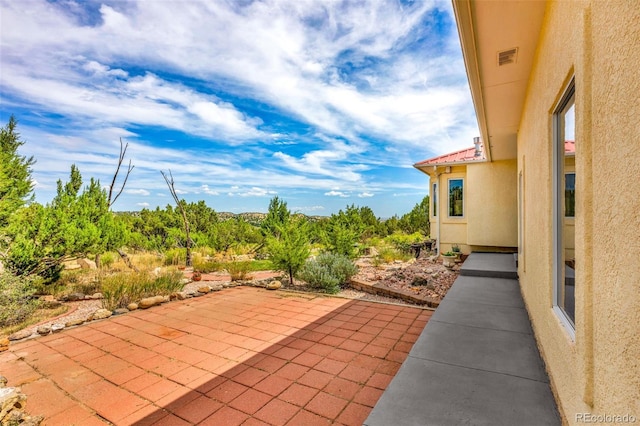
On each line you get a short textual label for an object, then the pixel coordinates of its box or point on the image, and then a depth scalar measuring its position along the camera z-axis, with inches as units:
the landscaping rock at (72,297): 277.0
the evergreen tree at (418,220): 730.8
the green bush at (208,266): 432.8
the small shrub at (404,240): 540.1
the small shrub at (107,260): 438.9
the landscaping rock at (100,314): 222.7
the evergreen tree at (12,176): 254.0
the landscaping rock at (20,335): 188.4
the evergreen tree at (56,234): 256.2
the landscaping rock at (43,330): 195.6
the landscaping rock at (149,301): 248.2
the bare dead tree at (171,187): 512.9
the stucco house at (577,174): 43.5
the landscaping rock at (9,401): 105.5
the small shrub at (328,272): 294.8
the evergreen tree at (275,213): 545.3
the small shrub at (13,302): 212.5
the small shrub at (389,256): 457.4
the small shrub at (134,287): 252.2
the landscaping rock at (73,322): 209.7
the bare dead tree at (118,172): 528.1
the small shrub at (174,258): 486.9
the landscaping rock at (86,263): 445.7
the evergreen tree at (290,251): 318.7
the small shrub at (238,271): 351.6
